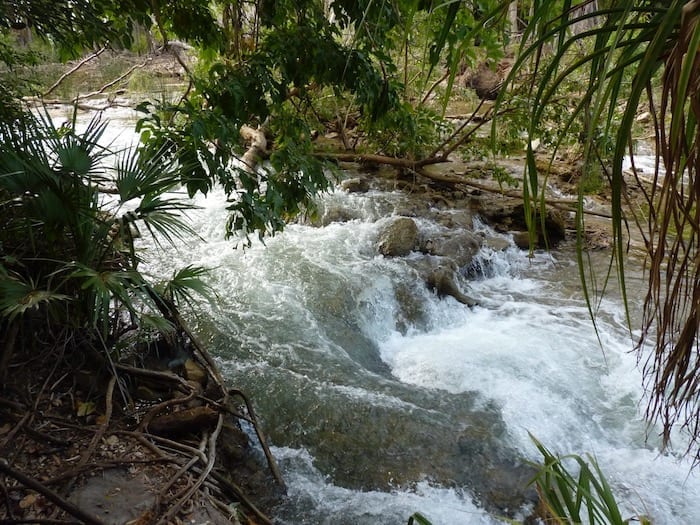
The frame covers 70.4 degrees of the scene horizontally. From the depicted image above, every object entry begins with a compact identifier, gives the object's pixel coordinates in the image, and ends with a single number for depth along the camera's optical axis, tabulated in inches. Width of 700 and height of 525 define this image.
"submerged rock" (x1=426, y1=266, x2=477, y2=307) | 220.2
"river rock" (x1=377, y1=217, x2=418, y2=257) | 245.1
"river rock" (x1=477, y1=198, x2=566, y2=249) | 285.1
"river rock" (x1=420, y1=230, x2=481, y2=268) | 247.8
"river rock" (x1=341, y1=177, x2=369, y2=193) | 313.9
